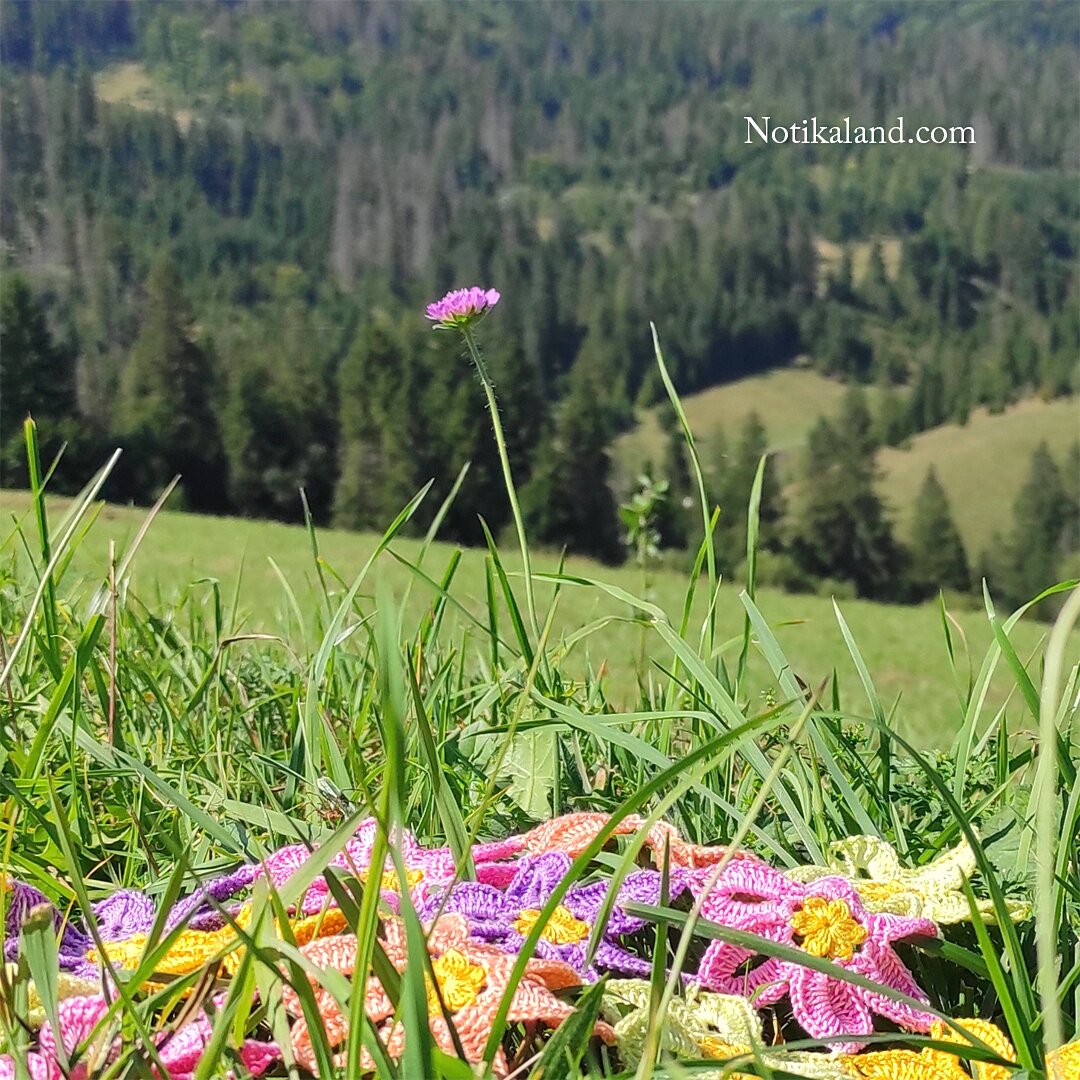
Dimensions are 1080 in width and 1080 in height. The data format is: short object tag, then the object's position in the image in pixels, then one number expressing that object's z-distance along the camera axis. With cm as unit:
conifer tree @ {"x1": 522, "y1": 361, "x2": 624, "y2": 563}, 4356
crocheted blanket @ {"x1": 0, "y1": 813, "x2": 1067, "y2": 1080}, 56
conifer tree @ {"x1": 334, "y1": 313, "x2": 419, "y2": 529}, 4422
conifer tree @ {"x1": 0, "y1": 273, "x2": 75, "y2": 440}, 3179
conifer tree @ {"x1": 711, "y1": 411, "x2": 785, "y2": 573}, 4297
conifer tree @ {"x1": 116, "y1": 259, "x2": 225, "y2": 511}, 4006
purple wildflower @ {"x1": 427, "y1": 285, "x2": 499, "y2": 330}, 103
